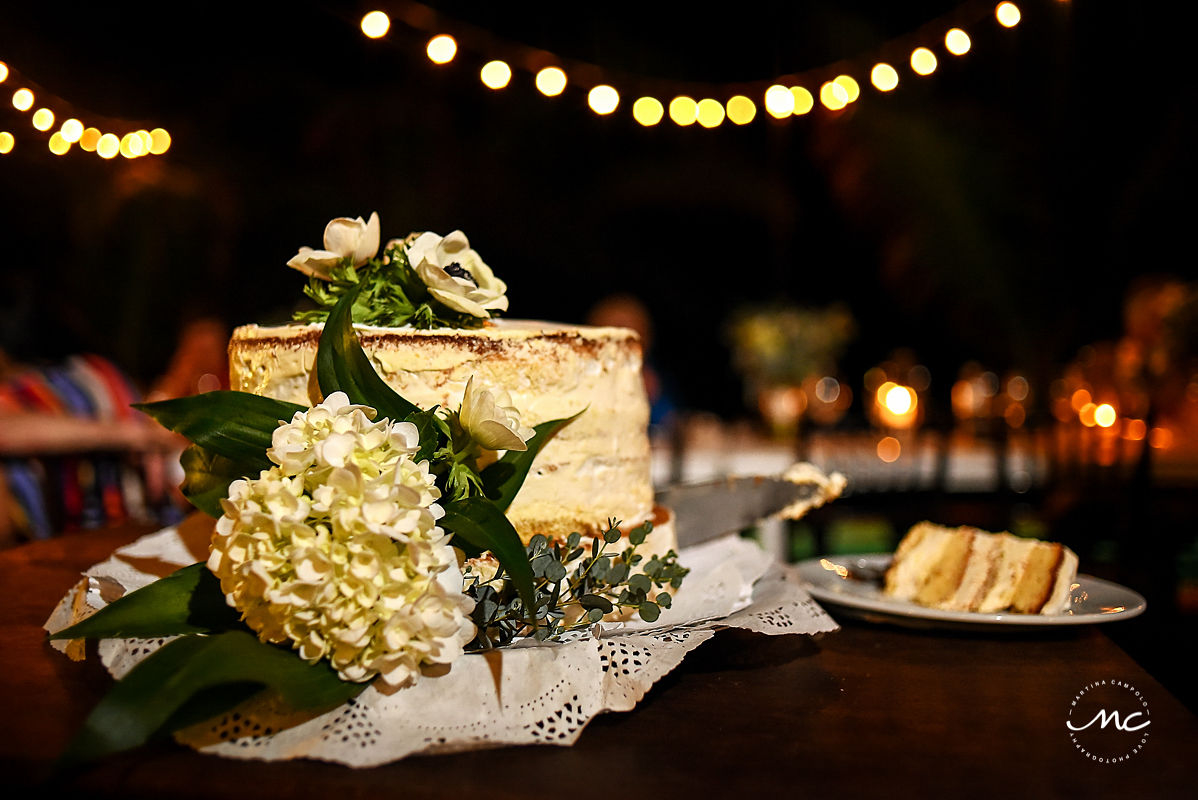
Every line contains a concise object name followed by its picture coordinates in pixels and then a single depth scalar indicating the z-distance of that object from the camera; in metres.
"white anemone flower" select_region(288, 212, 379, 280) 0.70
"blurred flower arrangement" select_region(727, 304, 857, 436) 2.66
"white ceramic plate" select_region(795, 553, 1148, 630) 0.73
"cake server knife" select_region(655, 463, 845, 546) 0.84
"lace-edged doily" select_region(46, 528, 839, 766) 0.57
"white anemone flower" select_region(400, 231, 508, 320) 0.71
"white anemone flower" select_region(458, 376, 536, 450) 0.63
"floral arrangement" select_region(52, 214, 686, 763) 0.57
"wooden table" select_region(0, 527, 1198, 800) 0.54
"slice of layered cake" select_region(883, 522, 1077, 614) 0.77
